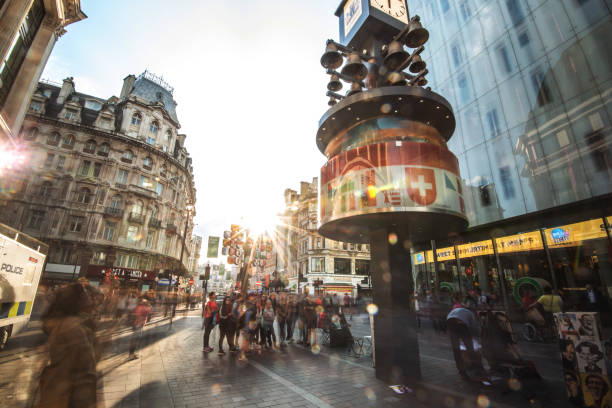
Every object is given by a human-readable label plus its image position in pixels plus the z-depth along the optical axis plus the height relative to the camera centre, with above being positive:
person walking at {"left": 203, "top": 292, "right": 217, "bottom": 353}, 10.15 -1.33
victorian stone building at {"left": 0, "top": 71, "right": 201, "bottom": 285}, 29.28 +11.36
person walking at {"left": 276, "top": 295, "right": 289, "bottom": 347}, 12.60 -1.24
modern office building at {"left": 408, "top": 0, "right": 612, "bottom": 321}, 12.82 +7.76
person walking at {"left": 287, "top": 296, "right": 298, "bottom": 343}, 12.93 -1.60
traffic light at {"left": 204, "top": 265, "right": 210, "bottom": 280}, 20.59 +0.79
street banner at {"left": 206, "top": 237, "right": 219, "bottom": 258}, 23.58 +3.20
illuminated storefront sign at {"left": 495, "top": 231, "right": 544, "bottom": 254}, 14.74 +2.62
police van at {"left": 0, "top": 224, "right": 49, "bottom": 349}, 8.03 +0.06
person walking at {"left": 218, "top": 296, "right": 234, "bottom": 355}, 10.13 -1.50
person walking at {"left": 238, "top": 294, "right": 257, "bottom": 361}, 10.28 -1.55
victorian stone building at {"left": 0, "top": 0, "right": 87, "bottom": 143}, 13.04 +12.43
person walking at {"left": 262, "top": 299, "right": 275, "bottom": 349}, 11.02 -1.49
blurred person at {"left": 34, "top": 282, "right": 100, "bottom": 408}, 2.56 -0.77
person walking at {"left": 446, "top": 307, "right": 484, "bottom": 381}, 6.87 -1.22
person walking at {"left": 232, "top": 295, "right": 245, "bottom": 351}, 10.42 -1.27
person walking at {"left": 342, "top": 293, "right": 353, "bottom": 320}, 32.19 -1.90
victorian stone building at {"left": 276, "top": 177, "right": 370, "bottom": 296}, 45.66 +5.10
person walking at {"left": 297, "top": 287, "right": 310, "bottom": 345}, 11.82 -1.64
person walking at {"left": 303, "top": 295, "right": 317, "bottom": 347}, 11.84 -1.59
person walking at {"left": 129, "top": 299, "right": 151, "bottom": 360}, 10.66 -1.29
